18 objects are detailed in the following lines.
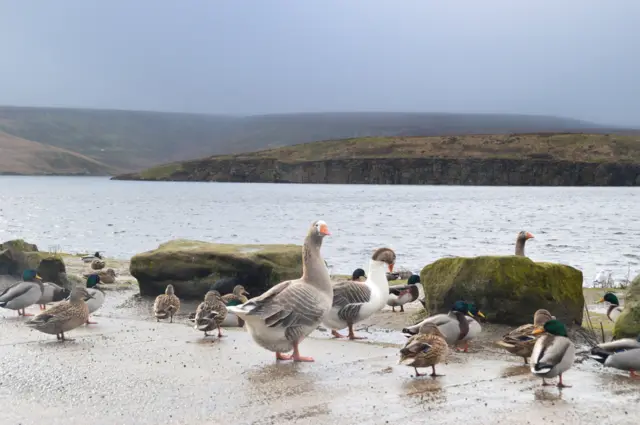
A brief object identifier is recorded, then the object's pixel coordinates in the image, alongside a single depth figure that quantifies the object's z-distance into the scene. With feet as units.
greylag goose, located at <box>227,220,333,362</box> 35.01
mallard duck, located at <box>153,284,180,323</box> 51.37
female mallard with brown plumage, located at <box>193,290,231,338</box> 43.37
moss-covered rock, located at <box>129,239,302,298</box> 63.00
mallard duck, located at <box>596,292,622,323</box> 52.19
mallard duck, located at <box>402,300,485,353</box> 40.55
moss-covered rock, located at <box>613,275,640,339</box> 41.78
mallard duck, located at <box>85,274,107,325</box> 50.39
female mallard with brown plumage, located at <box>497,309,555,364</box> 37.24
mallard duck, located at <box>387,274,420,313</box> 57.77
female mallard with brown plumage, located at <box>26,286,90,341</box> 41.70
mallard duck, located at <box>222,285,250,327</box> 48.00
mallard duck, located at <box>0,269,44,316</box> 51.15
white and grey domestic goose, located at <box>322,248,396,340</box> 45.14
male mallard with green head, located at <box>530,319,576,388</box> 31.37
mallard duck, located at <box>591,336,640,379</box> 34.10
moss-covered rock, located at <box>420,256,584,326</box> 47.83
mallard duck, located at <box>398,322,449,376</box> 32.94
